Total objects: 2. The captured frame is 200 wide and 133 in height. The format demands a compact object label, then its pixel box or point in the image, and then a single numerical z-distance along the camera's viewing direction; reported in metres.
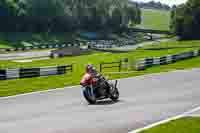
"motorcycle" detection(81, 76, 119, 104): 21.22
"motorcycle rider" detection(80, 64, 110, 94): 21.22
